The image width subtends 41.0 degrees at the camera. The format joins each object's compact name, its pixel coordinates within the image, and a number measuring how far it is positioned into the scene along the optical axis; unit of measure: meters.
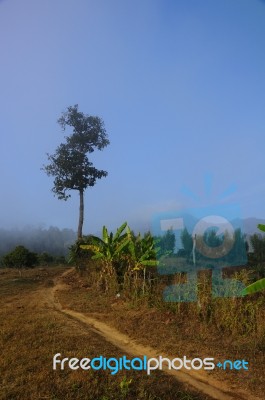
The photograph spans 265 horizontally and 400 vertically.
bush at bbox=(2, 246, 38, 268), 16.52
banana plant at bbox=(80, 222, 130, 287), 10.30
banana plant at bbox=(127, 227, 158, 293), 9.70
